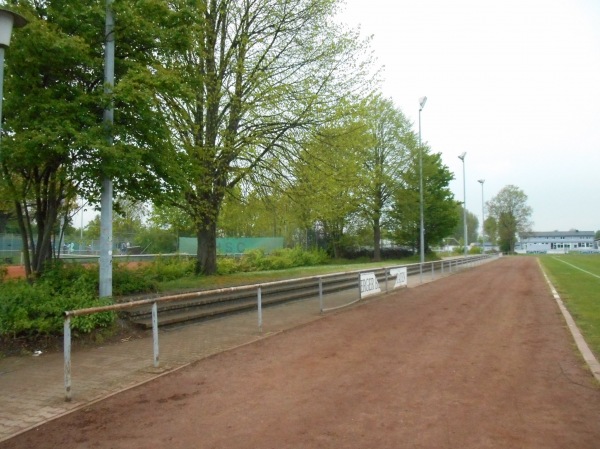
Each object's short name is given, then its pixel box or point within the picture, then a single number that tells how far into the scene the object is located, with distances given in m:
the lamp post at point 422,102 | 28.03
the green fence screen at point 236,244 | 31.97
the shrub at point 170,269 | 15.74
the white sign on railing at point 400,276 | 18.73
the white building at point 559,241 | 149.12
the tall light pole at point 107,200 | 9.42
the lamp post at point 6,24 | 6.70
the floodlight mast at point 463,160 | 44.06
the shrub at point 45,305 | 7.98
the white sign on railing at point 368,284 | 15.19
